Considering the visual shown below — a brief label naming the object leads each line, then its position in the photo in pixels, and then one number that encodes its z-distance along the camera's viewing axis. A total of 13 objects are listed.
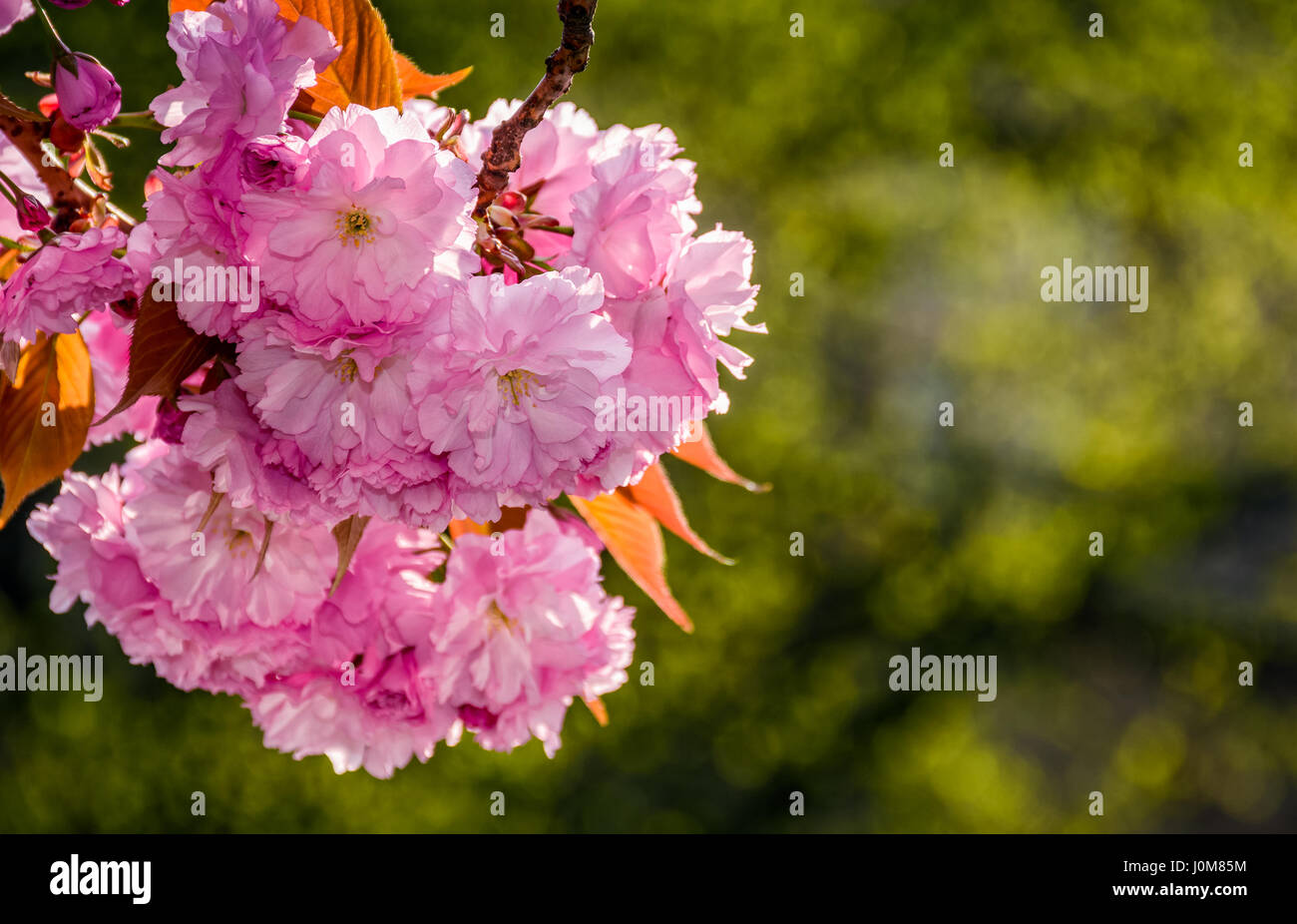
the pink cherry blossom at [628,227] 1.05
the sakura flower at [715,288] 1.05
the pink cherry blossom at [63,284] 1.04
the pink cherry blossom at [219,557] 1.09
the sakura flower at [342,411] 1.03
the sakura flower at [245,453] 1.04
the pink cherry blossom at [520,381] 1.02
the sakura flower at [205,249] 1.02
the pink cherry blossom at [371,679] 1.12
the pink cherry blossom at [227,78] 1.02
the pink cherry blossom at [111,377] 1.16
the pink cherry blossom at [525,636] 1.13
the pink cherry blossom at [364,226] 1.02
